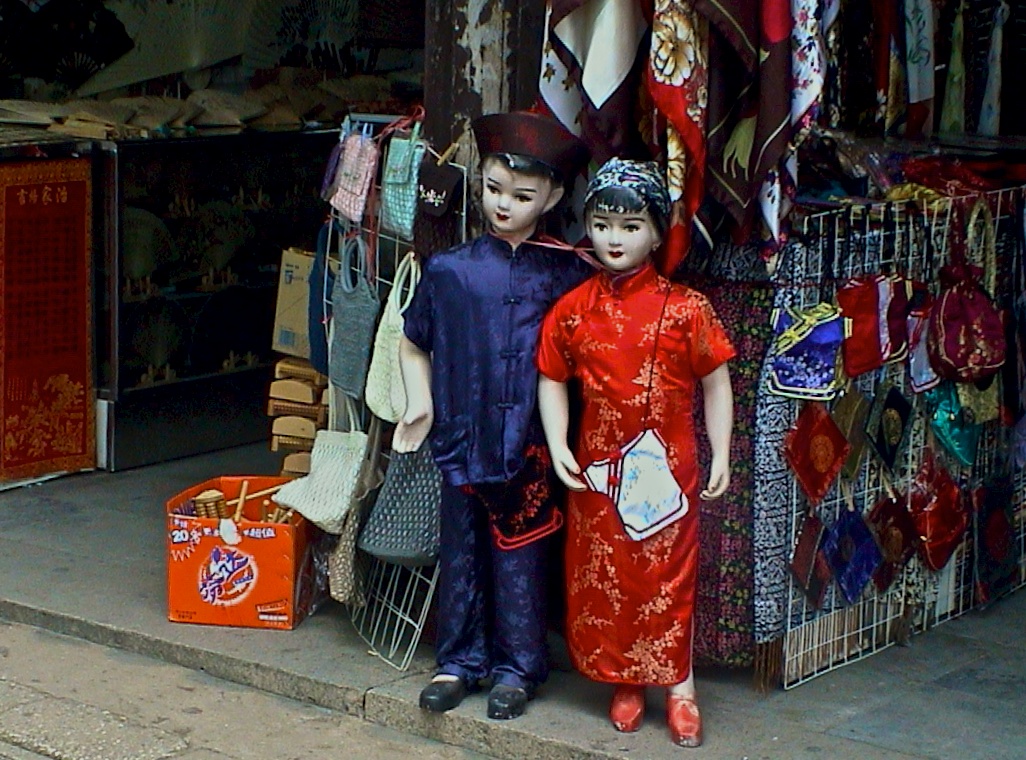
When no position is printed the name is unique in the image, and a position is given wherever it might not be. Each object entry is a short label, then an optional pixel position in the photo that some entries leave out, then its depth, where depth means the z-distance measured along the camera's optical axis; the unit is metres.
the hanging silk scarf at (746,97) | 4.75
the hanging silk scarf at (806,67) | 4.77
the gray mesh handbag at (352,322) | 5.69
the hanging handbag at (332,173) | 5.81
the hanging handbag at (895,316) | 5.46
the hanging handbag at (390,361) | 5.55
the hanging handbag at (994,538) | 6.24
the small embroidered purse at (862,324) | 5.31
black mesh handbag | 5.47
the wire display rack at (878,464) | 5.28
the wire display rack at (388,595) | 5.68
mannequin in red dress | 4.84
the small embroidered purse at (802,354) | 5.14
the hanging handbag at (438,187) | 5.43
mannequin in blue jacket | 5.01
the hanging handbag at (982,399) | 5.98
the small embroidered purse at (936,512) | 5.88
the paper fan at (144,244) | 8.06
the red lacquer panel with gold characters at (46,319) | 7.71
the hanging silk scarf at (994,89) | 6.88
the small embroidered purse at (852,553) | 5.48
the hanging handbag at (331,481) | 5.66
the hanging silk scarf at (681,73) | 4.79
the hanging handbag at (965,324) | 5.75
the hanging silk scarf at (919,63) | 6.25
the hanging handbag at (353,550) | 5.62
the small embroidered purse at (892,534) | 5.71
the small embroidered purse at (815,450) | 5.23
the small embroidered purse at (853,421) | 5.43
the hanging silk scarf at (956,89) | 6.74
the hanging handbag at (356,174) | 5.68
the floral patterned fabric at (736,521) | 5.21
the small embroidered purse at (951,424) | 5.88
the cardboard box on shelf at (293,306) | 7.29
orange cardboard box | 5.84
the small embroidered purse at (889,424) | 5.60
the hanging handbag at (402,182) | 5.55
